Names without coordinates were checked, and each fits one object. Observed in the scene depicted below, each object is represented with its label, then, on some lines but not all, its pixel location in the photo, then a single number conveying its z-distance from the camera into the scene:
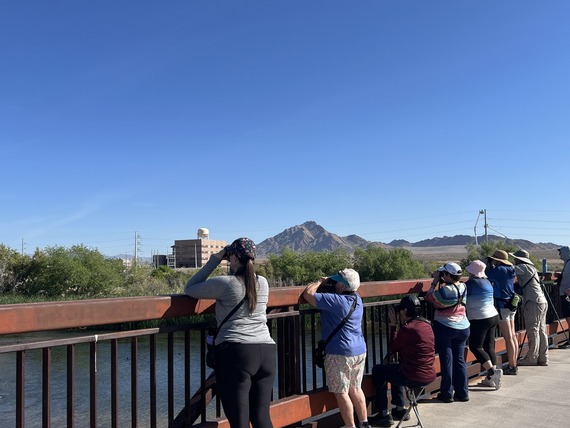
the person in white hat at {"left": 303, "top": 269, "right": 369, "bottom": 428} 4.28
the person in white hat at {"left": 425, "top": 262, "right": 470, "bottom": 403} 5.50
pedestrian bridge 2.95
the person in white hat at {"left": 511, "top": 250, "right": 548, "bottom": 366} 7.73
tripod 8.97
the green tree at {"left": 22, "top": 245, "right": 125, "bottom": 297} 45.97
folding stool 4.64
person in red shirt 4.72
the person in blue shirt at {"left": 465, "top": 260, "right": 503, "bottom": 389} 6.15
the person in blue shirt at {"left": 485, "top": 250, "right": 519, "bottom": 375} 6.89
